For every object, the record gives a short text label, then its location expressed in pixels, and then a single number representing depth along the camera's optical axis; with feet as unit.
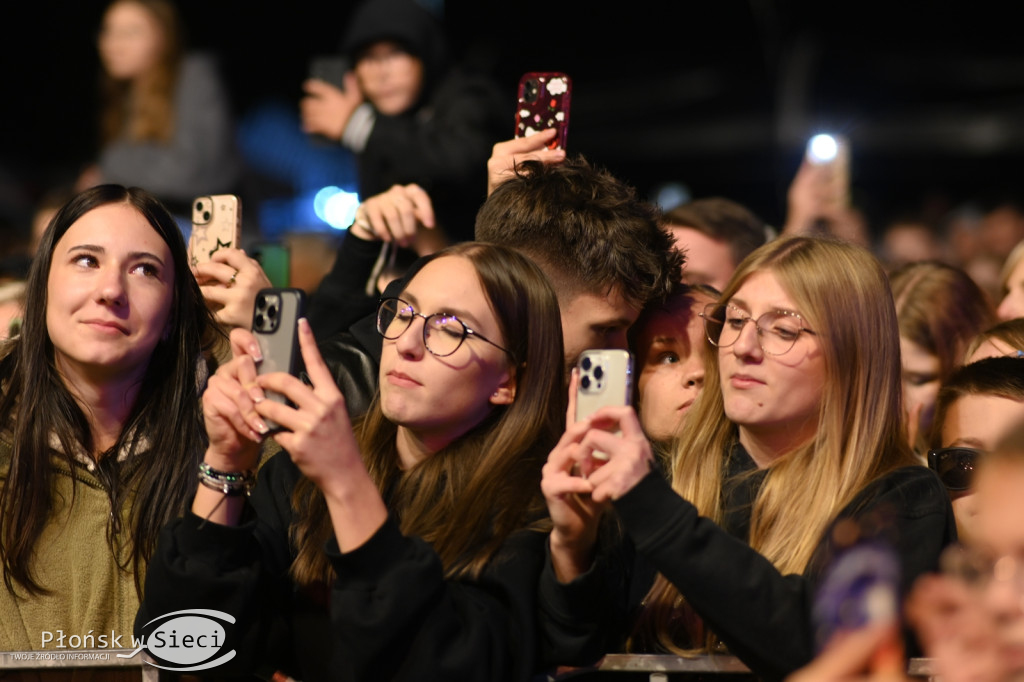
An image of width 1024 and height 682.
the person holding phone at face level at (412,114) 28.68
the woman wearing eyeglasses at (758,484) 13.73
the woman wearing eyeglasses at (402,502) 13.71
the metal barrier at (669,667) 14.44
